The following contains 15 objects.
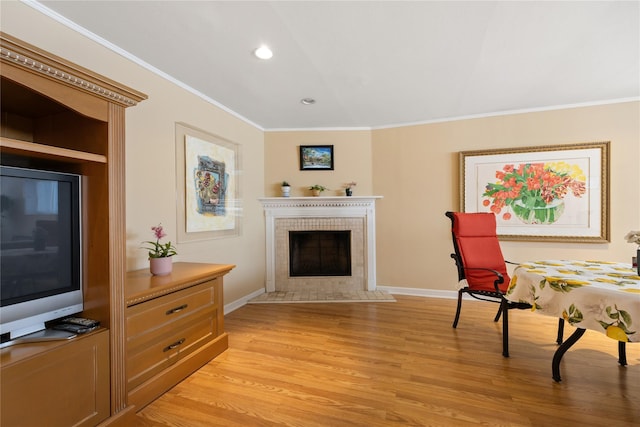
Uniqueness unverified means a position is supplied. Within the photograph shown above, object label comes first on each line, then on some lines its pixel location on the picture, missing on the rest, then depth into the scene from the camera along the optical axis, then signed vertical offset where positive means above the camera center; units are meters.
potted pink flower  2.09 -0.35
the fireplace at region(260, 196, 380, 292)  4.12 -0.33
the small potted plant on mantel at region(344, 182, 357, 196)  4.09 +0.34
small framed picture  4.20 +0.80
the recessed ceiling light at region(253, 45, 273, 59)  2.20 +1.26
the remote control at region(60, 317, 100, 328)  1.42 -0.55
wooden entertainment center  1.16 -0.37
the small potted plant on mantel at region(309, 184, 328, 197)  4.09 +0.32
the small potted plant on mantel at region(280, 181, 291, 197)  4.11 +0.33
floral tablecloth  1.47 -0.49
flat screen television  1.22 -0.17
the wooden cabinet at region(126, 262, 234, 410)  1.66 -0.77
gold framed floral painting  3.29 +0.25
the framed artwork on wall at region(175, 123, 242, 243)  2.75 +0.29
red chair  2.72 -0.43
